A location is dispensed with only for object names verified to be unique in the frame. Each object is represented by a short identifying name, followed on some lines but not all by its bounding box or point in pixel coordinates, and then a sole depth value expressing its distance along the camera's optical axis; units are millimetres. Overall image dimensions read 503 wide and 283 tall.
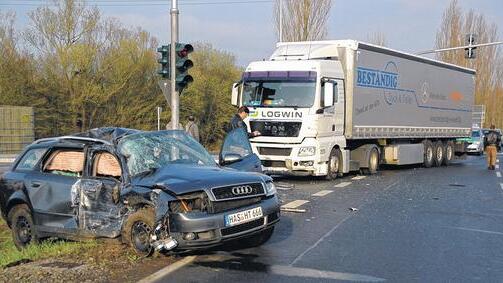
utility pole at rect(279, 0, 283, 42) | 35562
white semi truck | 15812
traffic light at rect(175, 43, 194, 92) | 13203
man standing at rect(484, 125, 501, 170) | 23281
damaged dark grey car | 6586
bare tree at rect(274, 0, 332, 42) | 37531
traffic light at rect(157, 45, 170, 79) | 13414
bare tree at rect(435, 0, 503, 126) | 56219
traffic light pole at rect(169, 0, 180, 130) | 13172
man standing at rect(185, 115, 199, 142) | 20391
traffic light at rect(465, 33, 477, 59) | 30859
